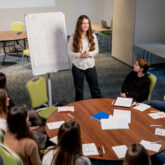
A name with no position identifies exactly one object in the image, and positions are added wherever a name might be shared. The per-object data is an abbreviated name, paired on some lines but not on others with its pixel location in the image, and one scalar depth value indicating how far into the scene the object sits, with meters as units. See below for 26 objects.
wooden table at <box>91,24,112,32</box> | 8.01
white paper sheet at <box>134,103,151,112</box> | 3.01
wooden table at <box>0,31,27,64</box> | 7.01
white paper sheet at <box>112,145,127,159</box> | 2.21
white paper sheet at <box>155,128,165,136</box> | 2.53
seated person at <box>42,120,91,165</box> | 1.83
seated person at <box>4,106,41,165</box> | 2.10
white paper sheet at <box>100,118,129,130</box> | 2.65
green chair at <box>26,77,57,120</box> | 3.46
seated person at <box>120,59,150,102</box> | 3.65
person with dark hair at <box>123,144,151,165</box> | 1.63
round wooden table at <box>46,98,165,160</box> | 2.39
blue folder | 2.83
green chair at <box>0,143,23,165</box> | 2.00
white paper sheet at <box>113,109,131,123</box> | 2.81
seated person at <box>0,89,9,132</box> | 2.54
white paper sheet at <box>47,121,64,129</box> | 2.67
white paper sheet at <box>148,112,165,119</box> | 2.84
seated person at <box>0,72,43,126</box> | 3.28
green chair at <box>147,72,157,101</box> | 3.62
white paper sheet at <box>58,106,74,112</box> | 3.01
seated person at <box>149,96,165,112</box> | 3.53
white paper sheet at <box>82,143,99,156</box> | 2.23
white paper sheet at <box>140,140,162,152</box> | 2.29
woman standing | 3.89
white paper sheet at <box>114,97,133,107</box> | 3.12
